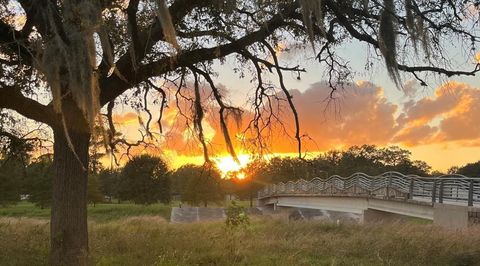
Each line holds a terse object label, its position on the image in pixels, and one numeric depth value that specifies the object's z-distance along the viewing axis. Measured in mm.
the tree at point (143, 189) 65312
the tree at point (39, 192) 57906
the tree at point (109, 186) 68550
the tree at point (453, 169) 104875
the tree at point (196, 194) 73688
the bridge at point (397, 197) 22250
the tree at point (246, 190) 97925
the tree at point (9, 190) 48562
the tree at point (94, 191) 63719
